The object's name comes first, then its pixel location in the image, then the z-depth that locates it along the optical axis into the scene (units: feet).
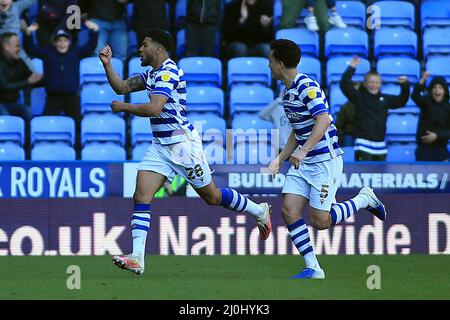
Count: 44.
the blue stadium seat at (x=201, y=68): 50.88
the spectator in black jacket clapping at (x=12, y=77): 49.26
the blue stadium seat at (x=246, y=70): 51.29
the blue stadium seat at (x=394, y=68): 52.39
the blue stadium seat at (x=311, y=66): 51.13
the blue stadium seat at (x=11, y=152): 48.01
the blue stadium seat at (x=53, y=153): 48.14
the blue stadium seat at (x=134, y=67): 50.24
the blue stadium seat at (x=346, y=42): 52.75
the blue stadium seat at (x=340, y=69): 50.93
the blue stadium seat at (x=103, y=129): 48.88
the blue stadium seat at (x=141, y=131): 48.75
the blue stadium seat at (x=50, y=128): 48.60
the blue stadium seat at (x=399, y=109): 51.11
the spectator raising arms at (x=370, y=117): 47.34
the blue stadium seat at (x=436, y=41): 53.52
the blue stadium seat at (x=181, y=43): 52.39
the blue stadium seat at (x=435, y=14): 54.44
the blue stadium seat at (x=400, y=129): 50.39
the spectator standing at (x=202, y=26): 50.55
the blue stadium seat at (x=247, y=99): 50.34
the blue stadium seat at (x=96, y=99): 49.98
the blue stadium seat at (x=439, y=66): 52.24
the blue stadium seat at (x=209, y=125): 46.52
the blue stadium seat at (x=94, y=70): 50.31
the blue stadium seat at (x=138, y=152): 48.05
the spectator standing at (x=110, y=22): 51.34
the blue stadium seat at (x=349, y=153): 48.37
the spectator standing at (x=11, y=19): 50.06
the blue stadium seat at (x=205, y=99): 50.06
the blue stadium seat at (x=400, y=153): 49.65
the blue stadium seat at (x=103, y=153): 48.16
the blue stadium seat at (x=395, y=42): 53.47
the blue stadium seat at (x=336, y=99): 49.83
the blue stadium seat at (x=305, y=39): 52.06
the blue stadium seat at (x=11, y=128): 48.29
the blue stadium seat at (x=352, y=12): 53.83
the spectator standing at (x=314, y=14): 51.90
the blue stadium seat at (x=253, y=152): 45.96
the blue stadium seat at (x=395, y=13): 53.83
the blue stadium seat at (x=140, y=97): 49.75
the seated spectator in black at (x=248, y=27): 51.39
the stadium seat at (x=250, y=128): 46.47
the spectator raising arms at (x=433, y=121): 47.93
